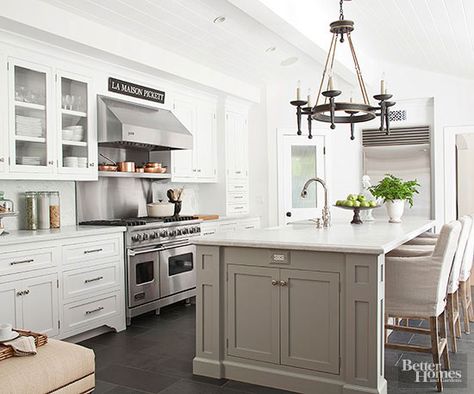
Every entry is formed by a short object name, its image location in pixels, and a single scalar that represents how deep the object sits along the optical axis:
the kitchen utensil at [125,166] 5.30
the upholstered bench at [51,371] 2.05
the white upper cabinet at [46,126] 3.99
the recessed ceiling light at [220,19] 4.69
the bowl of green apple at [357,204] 4.52
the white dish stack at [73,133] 4.50
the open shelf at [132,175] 4.96
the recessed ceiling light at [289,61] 6.36
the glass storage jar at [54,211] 4.56
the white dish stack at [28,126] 4.07
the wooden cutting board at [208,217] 6.11
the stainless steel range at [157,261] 4.70
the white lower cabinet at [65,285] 3.62
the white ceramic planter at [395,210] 4.77
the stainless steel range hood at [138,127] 4.80
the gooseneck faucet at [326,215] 4.25
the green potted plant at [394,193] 4.74
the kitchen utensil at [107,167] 5.05
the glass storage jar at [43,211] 4.45
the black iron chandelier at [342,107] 3.63
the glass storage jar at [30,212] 4.40
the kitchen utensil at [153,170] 5.62
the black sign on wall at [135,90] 5.01
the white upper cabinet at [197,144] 6.07
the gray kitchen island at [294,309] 2.91
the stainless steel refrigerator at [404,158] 6.68
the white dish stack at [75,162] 4.49
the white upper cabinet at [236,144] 6.93
